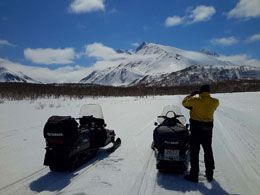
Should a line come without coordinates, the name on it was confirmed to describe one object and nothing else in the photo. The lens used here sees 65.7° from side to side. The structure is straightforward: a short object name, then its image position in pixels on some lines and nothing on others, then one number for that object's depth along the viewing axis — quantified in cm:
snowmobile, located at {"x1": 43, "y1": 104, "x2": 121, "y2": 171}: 450
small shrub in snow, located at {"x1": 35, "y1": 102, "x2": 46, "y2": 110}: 1270
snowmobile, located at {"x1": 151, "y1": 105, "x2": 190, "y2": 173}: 444
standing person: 426
